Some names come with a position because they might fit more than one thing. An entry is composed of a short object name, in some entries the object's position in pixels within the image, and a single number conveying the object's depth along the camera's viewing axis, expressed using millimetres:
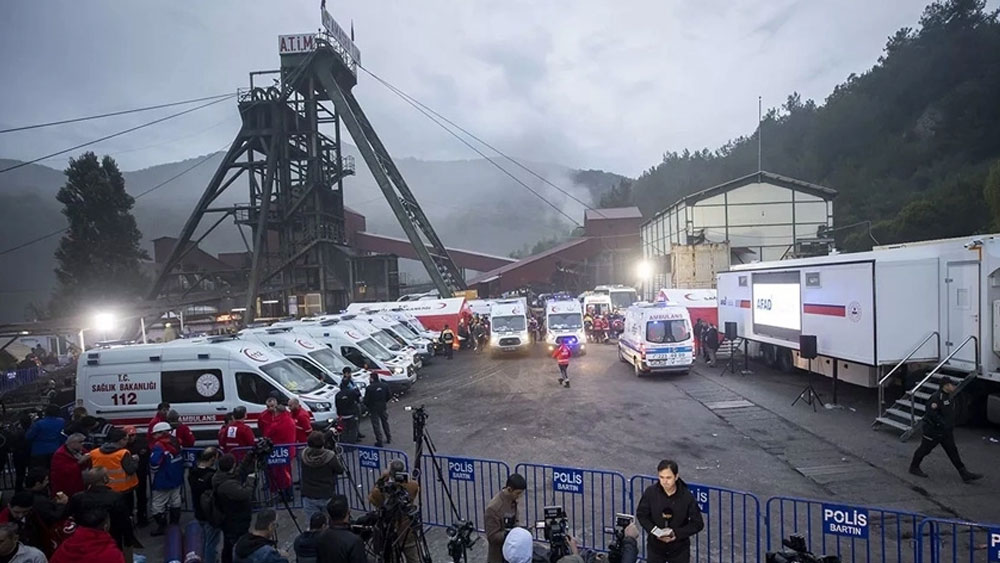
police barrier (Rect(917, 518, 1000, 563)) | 6211
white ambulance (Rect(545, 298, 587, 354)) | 24141
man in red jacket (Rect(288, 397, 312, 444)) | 9570
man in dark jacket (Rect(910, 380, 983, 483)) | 8297
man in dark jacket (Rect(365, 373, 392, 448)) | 11602
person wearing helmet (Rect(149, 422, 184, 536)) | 7590
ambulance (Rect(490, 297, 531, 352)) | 23953
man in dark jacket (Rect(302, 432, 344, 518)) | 6469
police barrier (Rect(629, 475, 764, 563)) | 6215
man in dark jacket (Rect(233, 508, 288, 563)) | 4301
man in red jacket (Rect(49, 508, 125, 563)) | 4430
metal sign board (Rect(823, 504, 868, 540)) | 5375
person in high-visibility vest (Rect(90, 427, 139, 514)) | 7055
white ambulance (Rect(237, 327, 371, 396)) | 13953
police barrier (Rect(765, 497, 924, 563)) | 5398
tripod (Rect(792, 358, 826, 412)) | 13859
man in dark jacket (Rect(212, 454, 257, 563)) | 5633
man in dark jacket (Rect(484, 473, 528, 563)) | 4836
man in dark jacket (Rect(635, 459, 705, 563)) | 4895
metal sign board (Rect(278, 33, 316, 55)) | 40438
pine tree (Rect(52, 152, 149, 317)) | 43594
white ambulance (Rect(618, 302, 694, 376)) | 17672
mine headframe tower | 38219
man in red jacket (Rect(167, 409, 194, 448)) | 8664
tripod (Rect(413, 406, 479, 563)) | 4578
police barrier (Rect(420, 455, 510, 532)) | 7355
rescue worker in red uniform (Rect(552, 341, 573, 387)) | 16859
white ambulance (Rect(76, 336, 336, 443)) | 11211
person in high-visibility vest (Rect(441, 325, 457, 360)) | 25345
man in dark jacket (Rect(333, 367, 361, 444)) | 11336
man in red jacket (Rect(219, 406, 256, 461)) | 8508
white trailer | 11078
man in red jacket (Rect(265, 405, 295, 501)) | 8445
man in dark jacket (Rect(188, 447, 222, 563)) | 6176
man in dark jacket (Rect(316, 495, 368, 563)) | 4246
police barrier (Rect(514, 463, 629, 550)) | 6750
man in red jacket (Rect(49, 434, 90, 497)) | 7219
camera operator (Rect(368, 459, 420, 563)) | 5125
